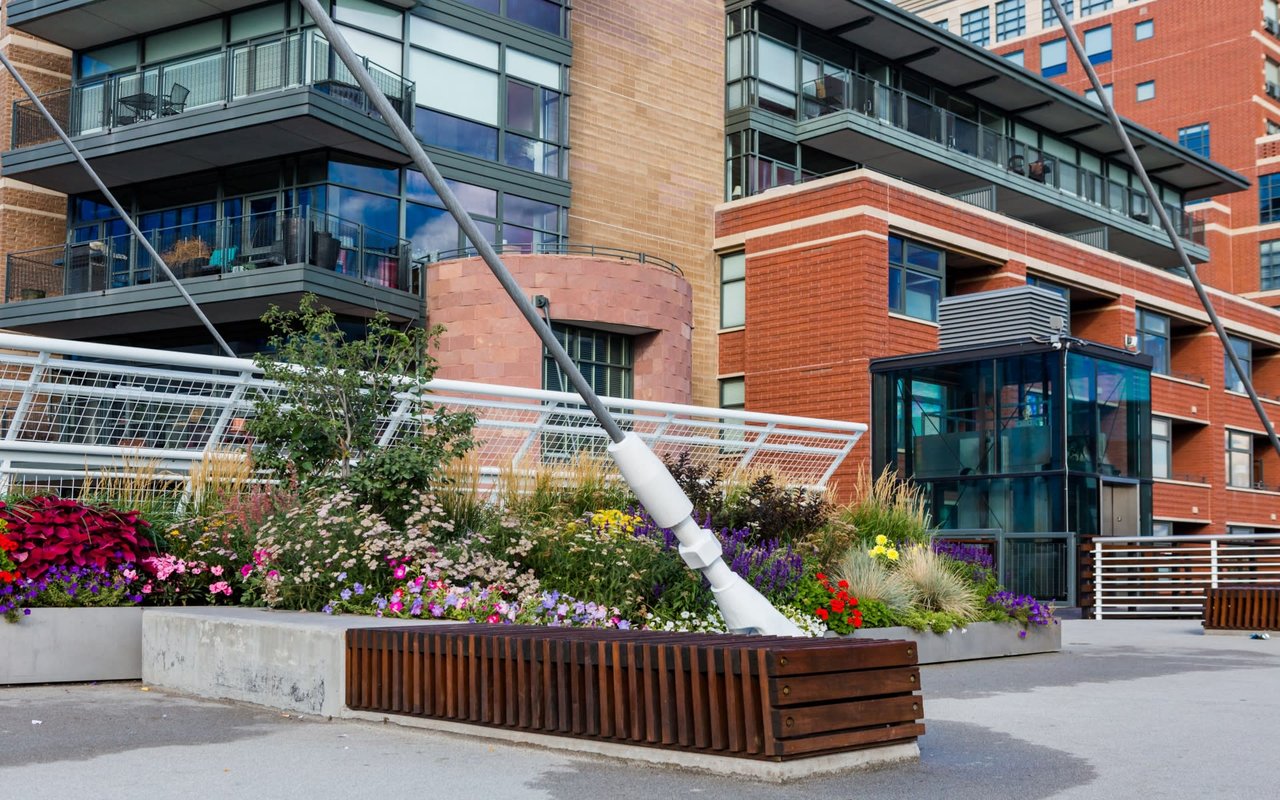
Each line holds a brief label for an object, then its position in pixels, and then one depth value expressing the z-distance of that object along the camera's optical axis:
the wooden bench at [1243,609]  16.64
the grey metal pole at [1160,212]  11.85
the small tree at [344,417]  12.03
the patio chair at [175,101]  26.86
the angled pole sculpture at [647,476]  8.78
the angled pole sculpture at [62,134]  19.17
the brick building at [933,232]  30.34
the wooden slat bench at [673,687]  6.41
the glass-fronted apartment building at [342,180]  25.67
